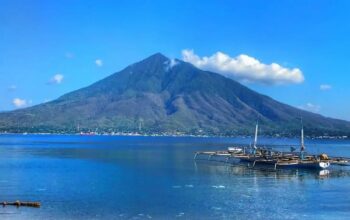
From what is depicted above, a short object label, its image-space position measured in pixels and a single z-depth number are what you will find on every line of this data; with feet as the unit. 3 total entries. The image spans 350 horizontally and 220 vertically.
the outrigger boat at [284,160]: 203.82
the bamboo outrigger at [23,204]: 111.96
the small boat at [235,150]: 274.98
